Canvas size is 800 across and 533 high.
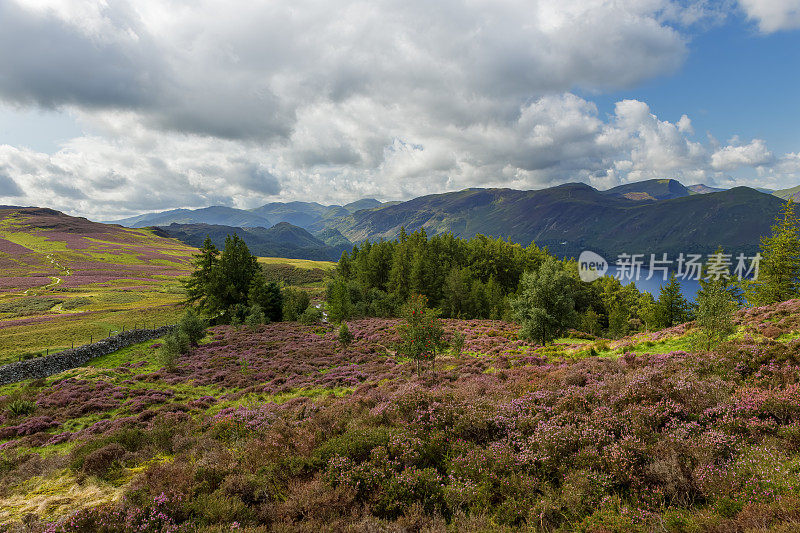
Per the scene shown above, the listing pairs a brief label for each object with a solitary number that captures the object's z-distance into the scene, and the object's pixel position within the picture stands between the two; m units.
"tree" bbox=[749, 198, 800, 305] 40.53
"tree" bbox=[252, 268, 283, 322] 52.12
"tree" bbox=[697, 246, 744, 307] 52.24
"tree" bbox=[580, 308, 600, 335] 59.81
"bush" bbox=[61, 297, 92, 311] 66.00
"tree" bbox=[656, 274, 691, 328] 48.88
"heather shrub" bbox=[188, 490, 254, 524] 7.14
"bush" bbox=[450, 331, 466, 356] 22.69
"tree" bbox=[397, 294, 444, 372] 19.69
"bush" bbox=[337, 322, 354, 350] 34.12
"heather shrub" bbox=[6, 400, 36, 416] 18.36
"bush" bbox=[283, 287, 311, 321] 53.24
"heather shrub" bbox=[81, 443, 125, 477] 9.54
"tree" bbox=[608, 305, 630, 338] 57.37
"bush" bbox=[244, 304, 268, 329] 44.12
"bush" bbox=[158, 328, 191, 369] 27.30
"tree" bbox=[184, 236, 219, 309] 53.34
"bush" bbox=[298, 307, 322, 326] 47.38
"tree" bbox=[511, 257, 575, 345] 31.42
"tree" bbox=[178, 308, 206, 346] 34.51
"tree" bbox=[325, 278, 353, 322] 48.81
